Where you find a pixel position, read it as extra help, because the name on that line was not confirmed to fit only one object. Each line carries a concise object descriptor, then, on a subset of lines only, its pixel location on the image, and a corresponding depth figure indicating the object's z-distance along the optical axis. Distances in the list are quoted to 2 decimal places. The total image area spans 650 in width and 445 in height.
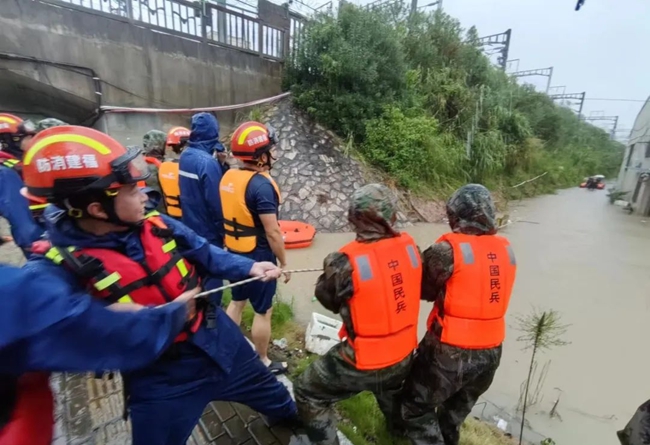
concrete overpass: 5.99
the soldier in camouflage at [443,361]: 1.92
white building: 12.37
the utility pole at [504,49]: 18.89
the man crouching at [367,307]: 1.74
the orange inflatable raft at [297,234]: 6.20
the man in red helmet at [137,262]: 1.16
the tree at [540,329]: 2.44
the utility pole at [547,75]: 25.15
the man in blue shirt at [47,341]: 0.87
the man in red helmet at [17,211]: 2.37
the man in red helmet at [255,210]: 2.48
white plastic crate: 3.26
